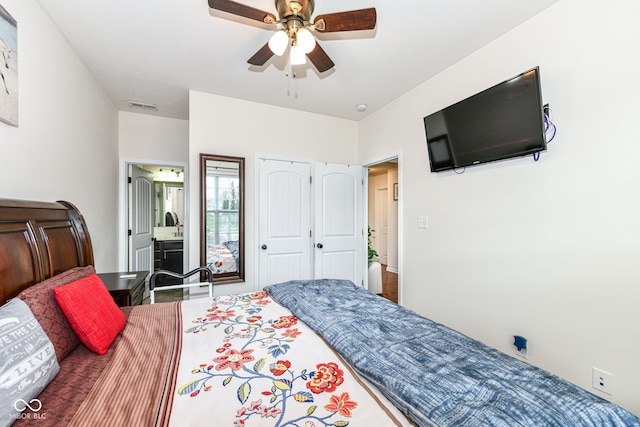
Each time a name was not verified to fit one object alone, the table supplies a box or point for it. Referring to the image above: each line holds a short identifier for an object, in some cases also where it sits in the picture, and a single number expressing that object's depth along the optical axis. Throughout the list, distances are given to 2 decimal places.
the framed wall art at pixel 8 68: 1.40
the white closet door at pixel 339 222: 3.69
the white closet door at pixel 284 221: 3.40
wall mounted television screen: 1.81
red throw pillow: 1.17
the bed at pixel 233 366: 0.80
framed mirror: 3.07
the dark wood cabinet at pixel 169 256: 4.85
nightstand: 1.86
